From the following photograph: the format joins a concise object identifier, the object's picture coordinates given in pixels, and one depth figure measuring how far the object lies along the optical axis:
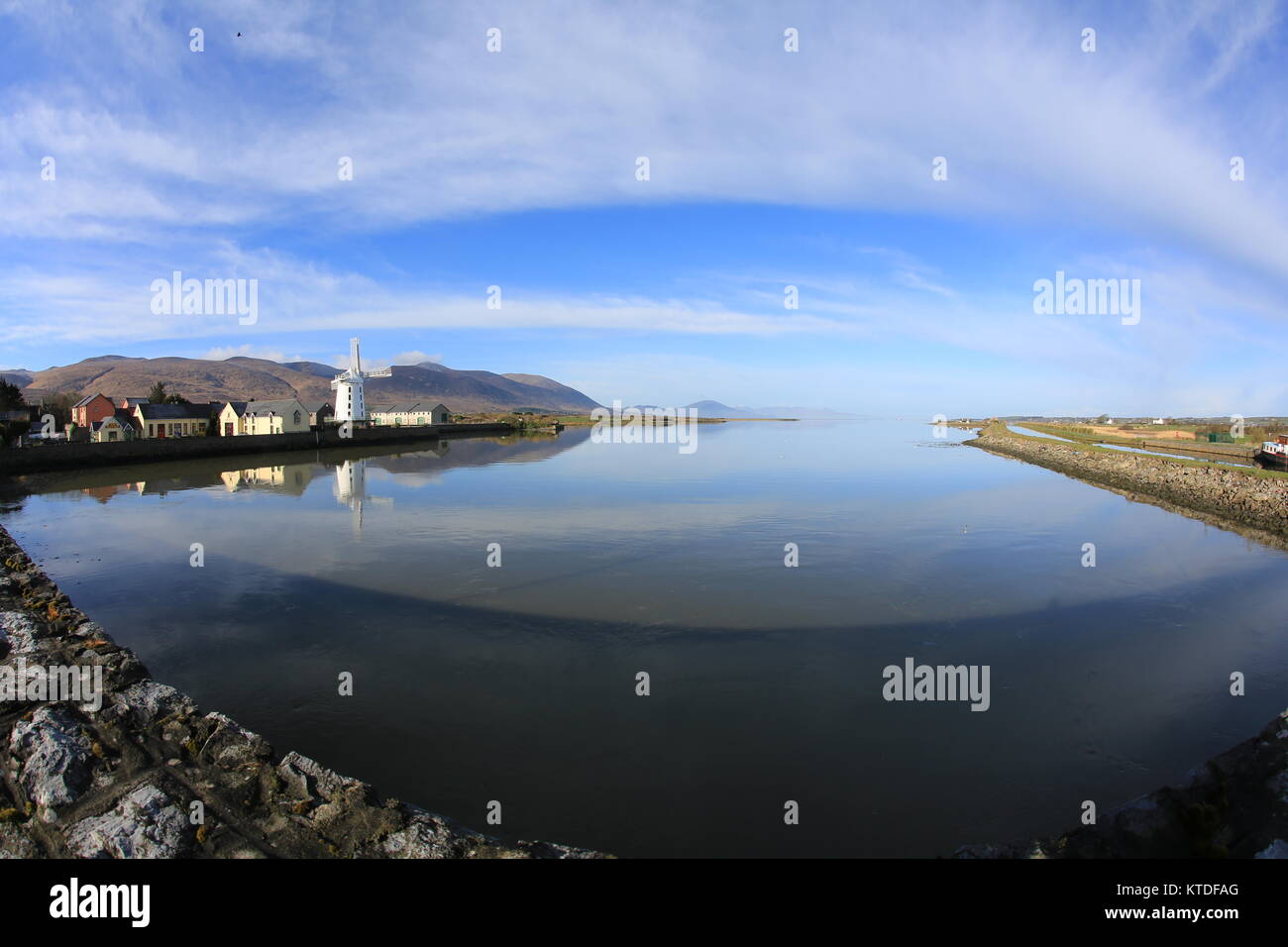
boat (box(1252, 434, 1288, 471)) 31.25
